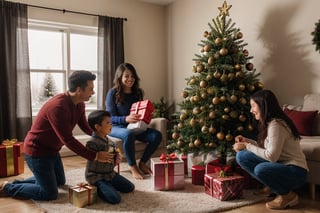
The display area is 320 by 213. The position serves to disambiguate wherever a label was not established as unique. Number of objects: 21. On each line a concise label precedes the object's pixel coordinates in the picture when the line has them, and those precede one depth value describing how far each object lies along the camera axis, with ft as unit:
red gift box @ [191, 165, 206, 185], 9.15
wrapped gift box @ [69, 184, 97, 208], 7.30
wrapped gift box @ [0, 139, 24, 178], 10.08
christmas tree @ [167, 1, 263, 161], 9.46
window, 14.23
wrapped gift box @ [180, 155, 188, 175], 10.08
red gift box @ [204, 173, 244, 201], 7.68
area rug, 7.18
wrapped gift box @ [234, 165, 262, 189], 8.82
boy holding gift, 7.86
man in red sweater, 7.47
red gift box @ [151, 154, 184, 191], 8.39
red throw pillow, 9.14
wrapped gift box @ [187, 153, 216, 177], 9.73
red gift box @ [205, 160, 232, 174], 8.37
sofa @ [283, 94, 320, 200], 7.77
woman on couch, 10.11
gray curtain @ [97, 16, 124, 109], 15.16
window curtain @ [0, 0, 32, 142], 12.55
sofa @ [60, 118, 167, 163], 10.94
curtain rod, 13.45
